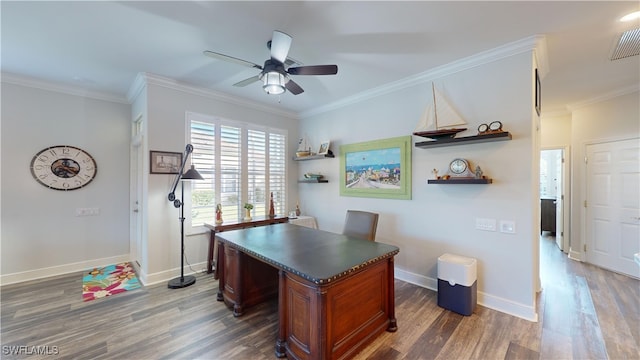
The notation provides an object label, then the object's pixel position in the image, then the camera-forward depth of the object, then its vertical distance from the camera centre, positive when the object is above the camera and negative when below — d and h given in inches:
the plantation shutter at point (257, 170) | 177.5 +6.7
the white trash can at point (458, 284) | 102.1 -43.8
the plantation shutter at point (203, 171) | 150.8 +5.1
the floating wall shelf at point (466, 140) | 100.8 +17.8
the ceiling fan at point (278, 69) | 84.0 +39.7
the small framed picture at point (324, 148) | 176.8 +23.0
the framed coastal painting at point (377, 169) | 138.8 +6.7
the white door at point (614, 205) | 145.4 -15.1
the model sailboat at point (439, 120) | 114.0 +28.1
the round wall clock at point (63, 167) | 142.4 +6.7
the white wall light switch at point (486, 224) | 108.6 -19.5
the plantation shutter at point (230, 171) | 163.2 +5.5
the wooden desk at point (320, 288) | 70.1 -35.7
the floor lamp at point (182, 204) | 129.7 -13.8
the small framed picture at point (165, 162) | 135.0 +9.6
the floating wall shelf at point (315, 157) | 174.4 +16.7
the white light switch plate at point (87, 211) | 153.0 -20.4
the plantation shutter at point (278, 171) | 190.9 +6.6
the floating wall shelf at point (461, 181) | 105.4 -0.5
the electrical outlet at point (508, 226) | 103.6 -19.5
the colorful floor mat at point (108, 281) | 122.9 -55.7
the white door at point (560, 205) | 196.5 -21.0
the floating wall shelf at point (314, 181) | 181.6 -1.1
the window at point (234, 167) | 153.2 +8.7
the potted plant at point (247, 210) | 164.6 -20.9
